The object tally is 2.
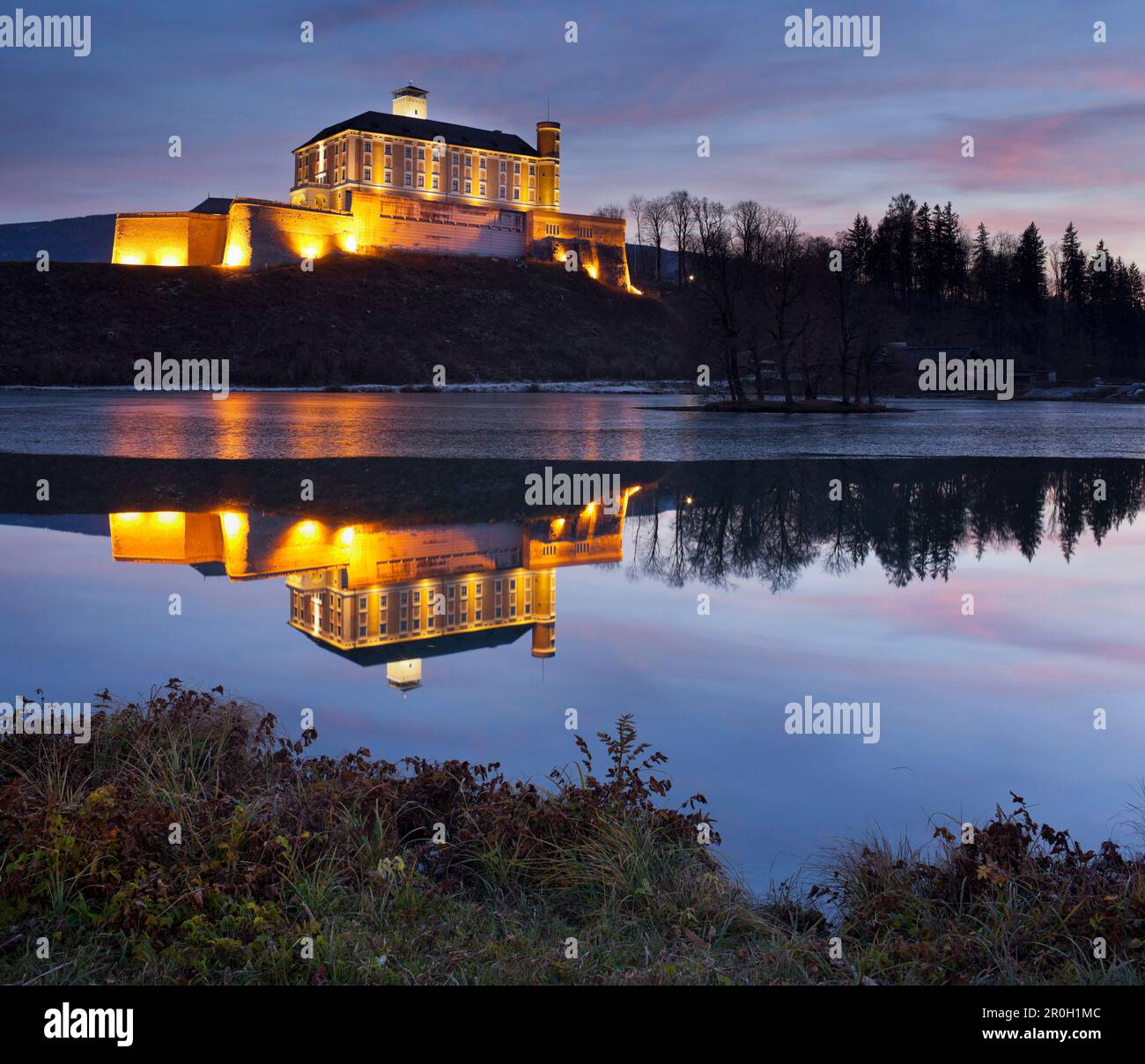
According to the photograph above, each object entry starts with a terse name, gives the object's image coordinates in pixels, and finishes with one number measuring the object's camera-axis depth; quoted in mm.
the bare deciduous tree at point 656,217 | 139250
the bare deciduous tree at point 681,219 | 134625
